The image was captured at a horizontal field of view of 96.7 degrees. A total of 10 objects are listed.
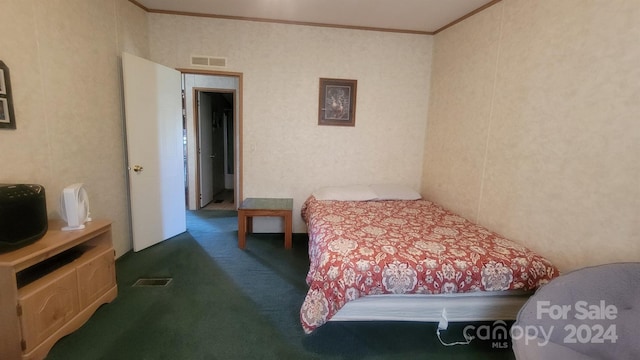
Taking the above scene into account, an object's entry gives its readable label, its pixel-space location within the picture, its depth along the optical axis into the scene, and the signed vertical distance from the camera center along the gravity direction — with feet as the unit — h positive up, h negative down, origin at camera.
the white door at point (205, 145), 15.76 -0.54
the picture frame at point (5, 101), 5.73 +0.56
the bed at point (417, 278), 5.85 -2.80
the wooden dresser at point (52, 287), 4.91 -3.07
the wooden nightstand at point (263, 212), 10.41 -2.72
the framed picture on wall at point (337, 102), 11.62 +1.55
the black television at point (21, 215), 5.05 -1.58
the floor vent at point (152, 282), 7.97 -4.18
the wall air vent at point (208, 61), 11.04 +2.89
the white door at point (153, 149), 9.41 -0.54
